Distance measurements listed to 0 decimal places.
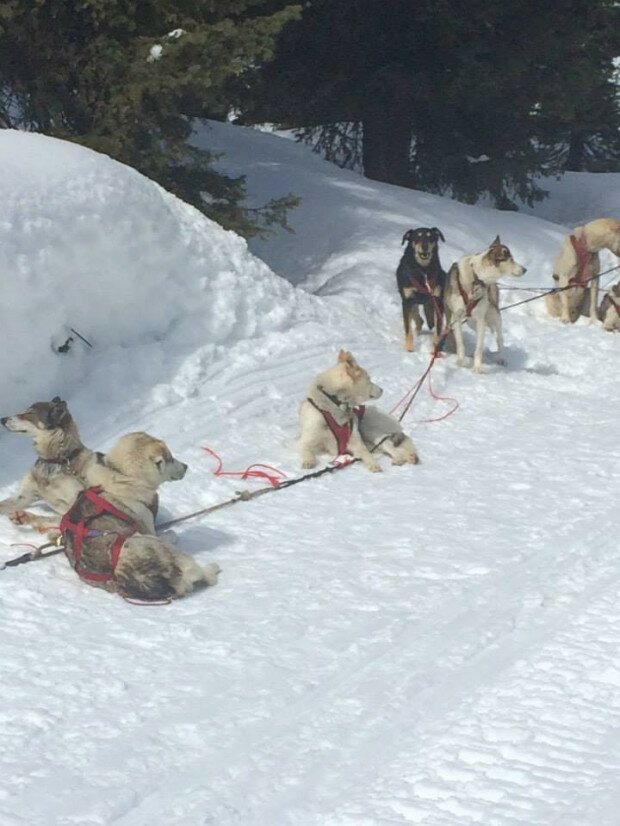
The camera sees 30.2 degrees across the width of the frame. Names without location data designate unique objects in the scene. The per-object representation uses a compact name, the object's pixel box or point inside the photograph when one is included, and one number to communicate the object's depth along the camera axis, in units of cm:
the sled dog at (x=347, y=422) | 768
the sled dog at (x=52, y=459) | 615
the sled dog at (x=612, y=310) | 1187
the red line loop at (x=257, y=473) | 723
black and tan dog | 1049
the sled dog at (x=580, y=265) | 1219
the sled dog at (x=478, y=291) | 1028
